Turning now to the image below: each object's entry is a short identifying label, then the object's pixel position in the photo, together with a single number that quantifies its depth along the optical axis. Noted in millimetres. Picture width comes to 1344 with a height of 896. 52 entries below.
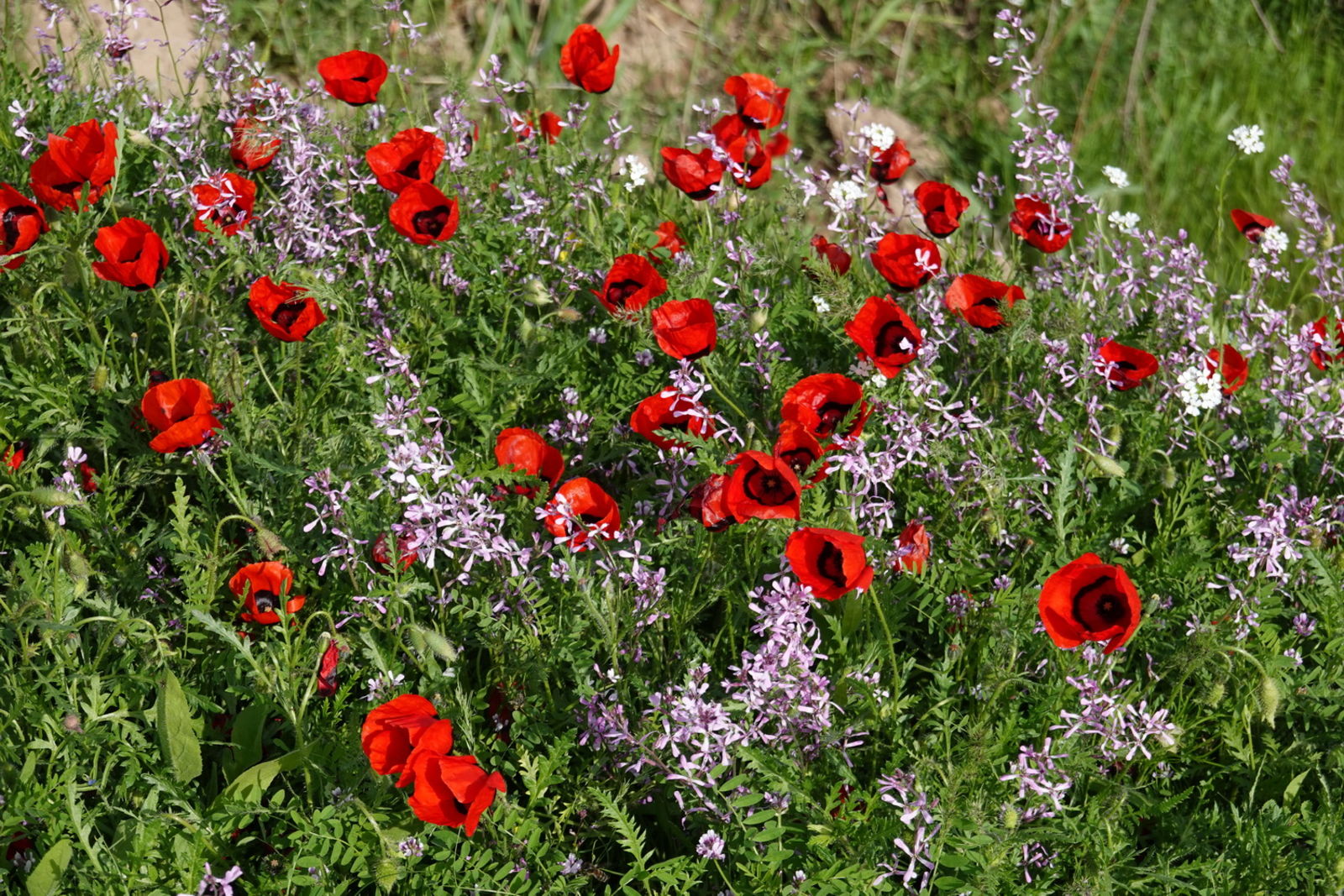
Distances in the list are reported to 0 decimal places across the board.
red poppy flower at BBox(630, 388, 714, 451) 2430
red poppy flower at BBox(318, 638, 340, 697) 2207
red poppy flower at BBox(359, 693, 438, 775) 1912
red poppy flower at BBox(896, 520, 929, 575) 2328
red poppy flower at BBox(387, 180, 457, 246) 2625
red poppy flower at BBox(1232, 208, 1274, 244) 3262
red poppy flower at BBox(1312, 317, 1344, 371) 3031
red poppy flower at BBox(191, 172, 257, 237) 2719
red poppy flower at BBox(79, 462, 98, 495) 2532
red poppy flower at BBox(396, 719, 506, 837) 1836
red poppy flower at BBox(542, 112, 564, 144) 3271
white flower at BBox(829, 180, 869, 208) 3062
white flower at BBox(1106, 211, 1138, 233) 3137
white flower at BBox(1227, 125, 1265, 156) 3248
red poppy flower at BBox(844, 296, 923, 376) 2480
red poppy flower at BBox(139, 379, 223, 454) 2305
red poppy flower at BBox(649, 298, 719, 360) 2391
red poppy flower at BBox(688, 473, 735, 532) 2109
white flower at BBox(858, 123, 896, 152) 3104
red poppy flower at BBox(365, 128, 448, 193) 2768
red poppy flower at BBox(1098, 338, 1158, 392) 2801
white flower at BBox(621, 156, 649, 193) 3340
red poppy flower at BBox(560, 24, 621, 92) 3039
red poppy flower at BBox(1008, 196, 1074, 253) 2959
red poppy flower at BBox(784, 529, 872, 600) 2027
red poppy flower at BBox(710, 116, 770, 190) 3022
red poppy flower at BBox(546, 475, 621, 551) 2322
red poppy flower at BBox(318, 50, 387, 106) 2895
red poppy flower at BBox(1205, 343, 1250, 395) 2951
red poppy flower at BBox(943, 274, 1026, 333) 2711
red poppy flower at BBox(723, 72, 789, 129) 3023
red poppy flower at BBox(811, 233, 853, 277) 3016
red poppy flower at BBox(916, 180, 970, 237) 2846
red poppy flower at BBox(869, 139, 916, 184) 3113
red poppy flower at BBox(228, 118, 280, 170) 2908
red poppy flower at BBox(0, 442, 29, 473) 2453
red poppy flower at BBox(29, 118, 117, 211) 2543
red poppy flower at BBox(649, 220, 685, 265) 3094
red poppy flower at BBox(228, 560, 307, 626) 2303
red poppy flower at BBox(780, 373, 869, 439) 2375
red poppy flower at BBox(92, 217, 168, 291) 2477
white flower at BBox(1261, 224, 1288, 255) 3209
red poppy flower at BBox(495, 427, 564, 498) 2449
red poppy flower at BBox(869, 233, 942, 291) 2643
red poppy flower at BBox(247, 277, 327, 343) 2500
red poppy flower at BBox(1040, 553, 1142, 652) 2002
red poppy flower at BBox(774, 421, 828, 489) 2209
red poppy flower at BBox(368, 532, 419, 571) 2273
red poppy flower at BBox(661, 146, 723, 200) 2883
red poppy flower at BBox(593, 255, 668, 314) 2693
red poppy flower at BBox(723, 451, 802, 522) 2012
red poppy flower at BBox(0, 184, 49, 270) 2539
